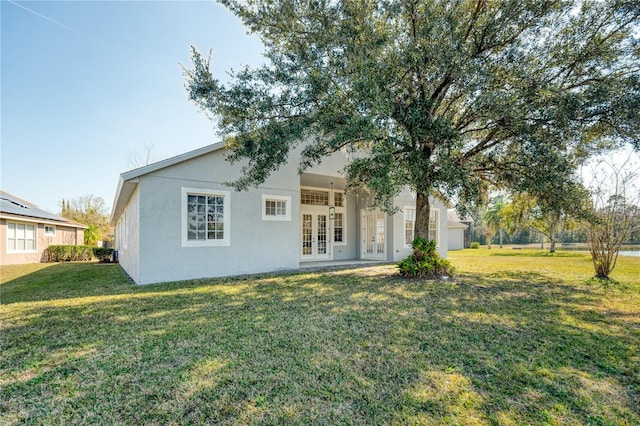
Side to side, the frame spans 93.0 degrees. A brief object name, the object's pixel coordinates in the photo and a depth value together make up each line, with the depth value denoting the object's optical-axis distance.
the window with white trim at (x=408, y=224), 14.38
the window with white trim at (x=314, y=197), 14.02
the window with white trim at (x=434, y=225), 15.38
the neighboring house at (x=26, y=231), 15.87
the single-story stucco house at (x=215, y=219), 8.66
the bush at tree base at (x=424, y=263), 9.48
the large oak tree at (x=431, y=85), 6.89
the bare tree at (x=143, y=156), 27.28
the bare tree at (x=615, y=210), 8.88
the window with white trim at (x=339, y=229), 14.71
